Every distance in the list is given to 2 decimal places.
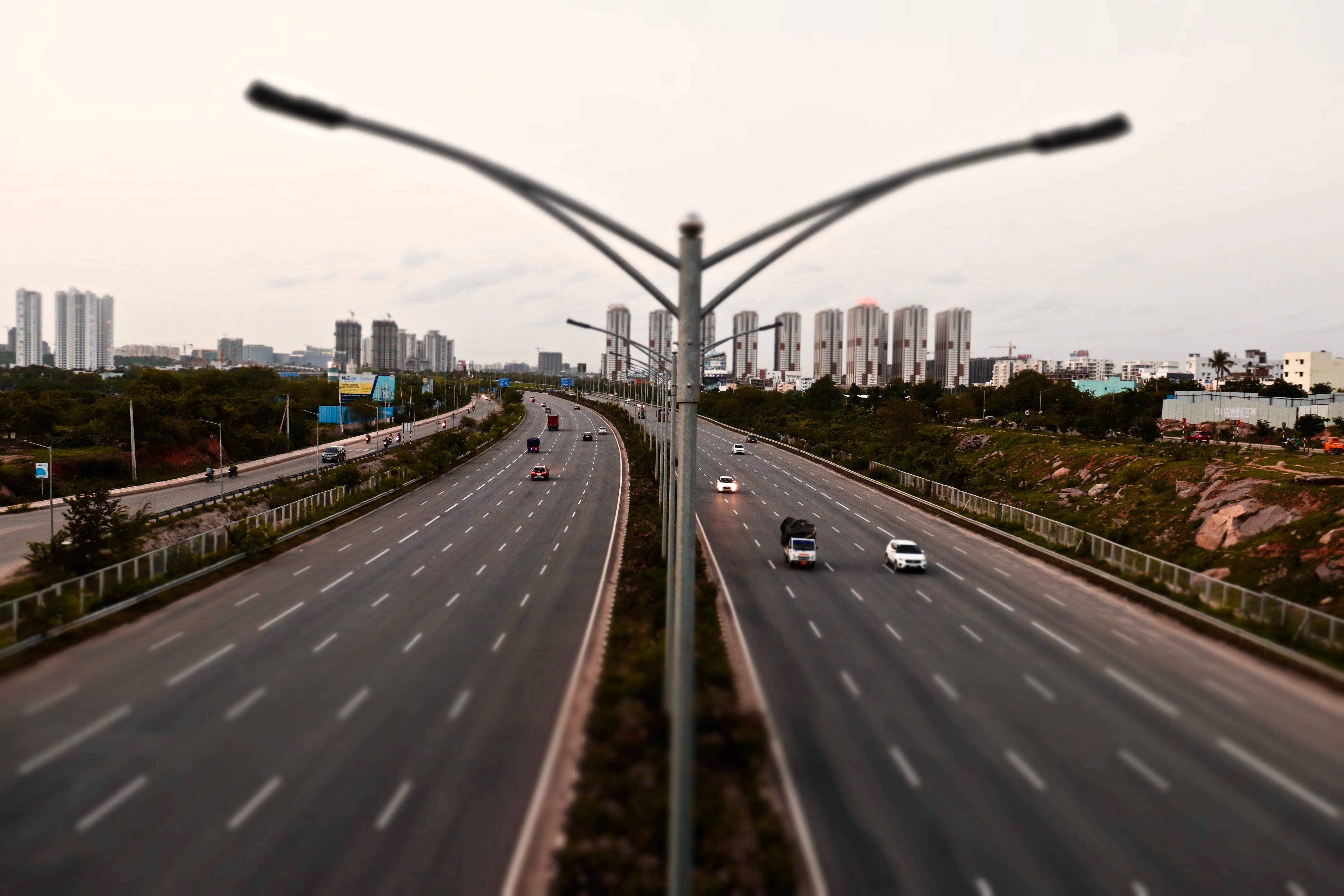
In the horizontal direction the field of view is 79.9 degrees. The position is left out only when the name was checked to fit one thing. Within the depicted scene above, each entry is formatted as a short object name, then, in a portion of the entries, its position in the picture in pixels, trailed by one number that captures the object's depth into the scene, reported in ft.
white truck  121.19
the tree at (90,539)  100.83
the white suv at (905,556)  118.32
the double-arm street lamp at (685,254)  21.27
